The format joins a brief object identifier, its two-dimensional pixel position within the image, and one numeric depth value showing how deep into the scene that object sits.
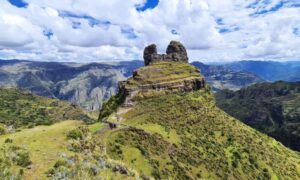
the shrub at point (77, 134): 43.84
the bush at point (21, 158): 32.68
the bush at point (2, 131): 54.48
